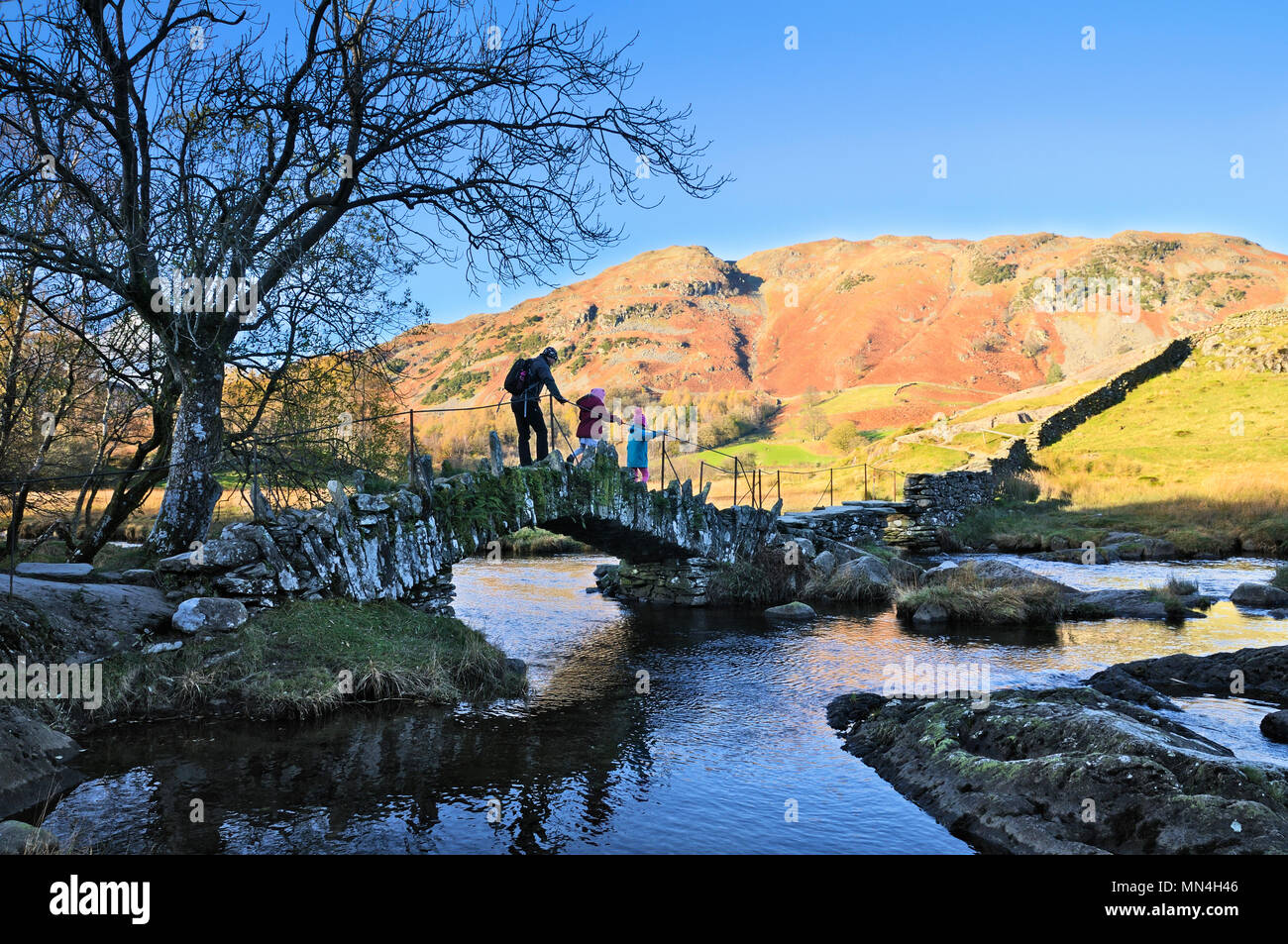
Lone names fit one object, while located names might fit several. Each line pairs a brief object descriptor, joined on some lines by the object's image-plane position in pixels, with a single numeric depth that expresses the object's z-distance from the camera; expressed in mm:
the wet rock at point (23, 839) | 5688
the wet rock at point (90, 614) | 9641
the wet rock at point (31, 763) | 7371
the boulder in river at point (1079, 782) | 6422
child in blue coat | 19328
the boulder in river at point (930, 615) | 18250
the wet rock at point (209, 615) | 10602
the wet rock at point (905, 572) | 21891
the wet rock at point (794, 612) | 19391
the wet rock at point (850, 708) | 10742
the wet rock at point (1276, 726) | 9688
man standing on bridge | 15172
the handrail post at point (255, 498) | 11530
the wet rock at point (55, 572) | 10570
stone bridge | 11547
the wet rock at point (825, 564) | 22534
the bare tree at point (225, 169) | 10961
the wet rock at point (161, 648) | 10245
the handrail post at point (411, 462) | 13220
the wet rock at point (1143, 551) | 26938
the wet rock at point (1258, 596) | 18547
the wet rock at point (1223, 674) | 11773
